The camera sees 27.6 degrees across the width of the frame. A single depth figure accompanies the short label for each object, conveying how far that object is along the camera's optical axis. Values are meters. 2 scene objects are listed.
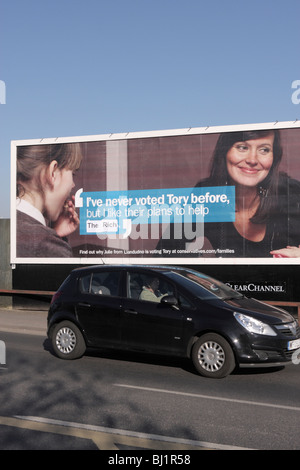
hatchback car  8.98
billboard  16.14
